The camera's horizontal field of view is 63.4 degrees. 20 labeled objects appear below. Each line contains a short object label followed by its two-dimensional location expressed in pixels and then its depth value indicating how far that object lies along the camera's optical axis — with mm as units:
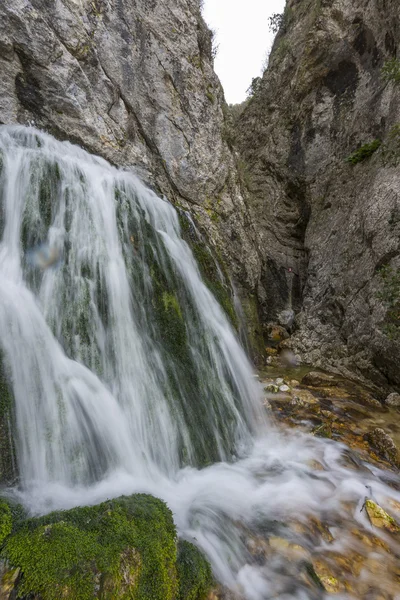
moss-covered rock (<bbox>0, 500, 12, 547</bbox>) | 1871
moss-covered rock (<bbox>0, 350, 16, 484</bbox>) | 2521
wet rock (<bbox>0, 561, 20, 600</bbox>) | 1561
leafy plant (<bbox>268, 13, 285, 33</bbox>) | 13602
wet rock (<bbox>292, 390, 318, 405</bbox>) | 5489
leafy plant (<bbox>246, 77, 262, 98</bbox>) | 13139
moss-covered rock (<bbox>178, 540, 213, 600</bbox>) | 2086
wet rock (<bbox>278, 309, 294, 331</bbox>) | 9733
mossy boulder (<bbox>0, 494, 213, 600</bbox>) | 1645
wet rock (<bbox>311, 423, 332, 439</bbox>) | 4512
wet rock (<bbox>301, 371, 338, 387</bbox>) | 6340
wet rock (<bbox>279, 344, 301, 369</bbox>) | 7648
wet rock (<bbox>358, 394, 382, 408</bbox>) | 5543
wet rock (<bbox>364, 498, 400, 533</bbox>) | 2897
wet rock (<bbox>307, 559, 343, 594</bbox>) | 2324
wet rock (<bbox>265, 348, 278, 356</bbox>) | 8265
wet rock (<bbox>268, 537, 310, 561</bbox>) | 2531
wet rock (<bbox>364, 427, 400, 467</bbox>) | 4012
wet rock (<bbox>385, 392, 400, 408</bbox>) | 5533
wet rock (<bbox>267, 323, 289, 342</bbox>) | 9305
